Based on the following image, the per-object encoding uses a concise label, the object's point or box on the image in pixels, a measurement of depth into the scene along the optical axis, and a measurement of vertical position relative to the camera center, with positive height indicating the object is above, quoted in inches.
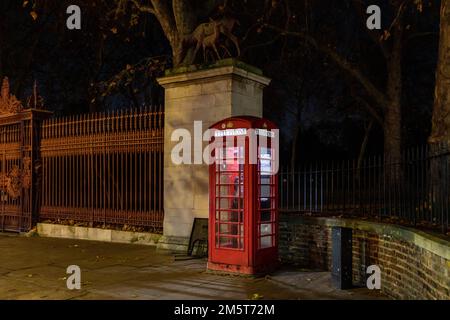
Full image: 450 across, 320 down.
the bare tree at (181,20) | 441.9 +151.5
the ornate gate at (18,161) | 546.0 +26.6
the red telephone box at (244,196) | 302.7 -7.8
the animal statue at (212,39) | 408.8 +120.3
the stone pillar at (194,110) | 382.6 +58.9
